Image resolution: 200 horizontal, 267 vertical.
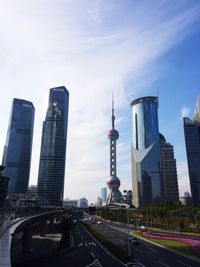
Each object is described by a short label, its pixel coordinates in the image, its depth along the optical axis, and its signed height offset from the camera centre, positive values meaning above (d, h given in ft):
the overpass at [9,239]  45.81 -16.95
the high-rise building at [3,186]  319.53 +13.93
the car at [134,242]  145.71 -30.99
